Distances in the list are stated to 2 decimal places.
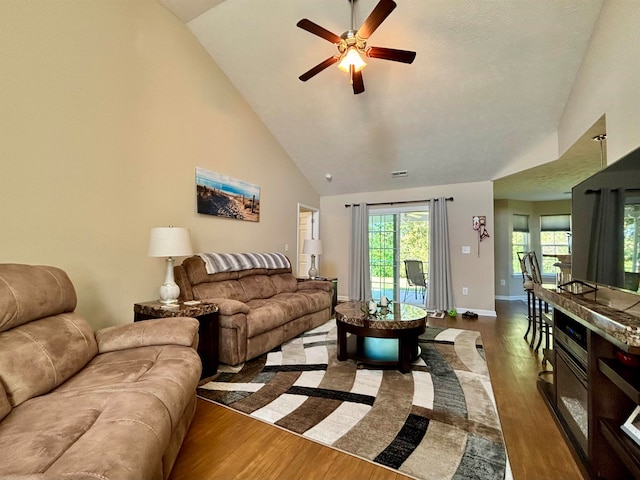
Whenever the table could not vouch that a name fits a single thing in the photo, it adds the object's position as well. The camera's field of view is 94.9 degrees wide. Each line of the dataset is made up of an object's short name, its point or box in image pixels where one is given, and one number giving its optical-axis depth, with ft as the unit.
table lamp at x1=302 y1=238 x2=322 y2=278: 16.85
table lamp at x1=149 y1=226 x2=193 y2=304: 8.31
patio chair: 18.20
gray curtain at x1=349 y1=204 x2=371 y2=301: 19.45
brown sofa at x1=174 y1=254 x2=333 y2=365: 8.96
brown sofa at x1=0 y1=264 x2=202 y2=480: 2.98
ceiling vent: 17.13
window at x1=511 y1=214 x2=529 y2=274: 22.17
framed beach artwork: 11.75
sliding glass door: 18.74
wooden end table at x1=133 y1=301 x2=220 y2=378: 7.98
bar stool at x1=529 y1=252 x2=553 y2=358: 9.78
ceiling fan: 7.51
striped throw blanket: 11.31
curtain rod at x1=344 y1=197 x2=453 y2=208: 17.43
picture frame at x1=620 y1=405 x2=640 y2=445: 3.94
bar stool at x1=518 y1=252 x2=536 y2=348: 11.11
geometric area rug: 5.13
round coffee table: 8.46
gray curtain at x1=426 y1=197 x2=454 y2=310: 17.07
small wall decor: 16.51
